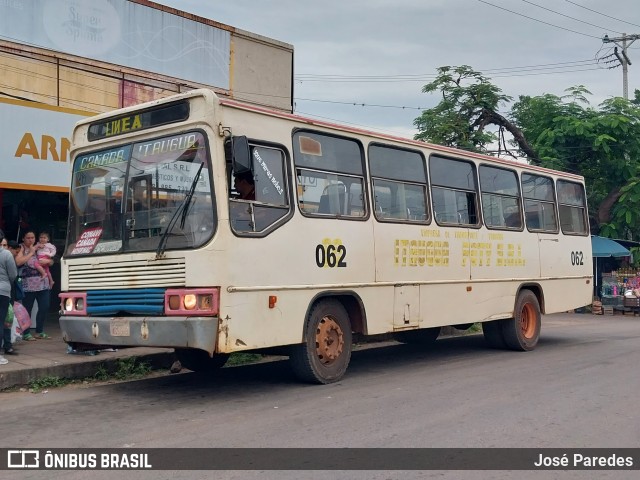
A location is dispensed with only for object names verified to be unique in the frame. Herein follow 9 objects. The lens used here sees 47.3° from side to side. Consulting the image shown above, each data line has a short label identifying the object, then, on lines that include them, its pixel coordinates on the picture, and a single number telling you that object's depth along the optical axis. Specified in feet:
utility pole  107.86
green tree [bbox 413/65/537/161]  78.64
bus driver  25.27
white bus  24.36
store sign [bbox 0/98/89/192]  35.88
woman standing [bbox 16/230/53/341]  35.88
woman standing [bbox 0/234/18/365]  30.40
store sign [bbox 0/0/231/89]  47.47
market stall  76.23
